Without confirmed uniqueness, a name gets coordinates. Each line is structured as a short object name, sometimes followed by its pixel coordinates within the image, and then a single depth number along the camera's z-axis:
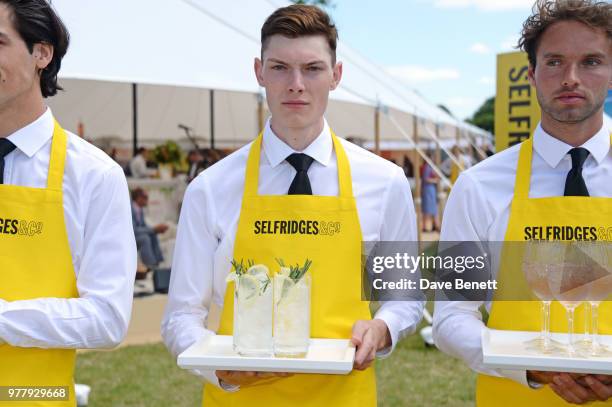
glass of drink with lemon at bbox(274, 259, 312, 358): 1.67
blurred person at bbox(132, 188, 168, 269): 7.58
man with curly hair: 1.84
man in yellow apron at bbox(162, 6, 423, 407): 1.90
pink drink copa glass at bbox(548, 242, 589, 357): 1.55
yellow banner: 4.72
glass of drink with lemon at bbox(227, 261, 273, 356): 1.66
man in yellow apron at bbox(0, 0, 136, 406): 1.71
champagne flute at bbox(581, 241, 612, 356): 1.54
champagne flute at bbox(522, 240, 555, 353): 1.58
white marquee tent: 6.08
